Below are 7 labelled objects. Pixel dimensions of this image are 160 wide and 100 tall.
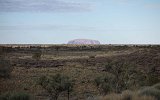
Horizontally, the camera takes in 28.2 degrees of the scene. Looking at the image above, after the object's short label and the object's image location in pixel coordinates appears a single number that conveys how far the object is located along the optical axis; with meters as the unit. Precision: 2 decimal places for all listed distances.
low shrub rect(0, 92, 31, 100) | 16.67
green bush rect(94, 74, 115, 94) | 26.36
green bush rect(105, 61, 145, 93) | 27.81
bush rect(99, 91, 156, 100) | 14.42
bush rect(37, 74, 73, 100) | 25.16
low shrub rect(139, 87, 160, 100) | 16.11
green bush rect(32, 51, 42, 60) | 81.84
